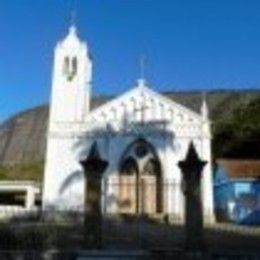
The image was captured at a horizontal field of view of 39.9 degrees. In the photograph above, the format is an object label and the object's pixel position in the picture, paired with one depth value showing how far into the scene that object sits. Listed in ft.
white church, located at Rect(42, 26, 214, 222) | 59.59
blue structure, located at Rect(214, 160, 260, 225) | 58.49
